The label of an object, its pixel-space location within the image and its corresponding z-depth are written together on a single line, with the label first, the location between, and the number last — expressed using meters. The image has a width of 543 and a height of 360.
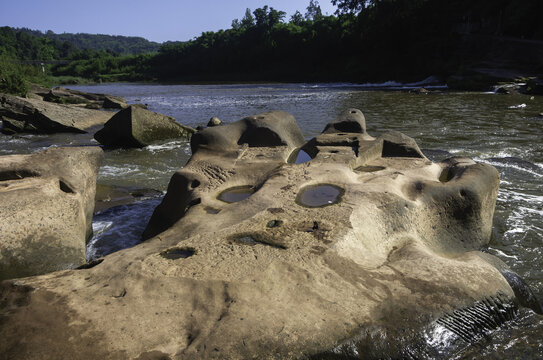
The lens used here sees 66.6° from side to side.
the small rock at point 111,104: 18.47
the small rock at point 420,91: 24.93
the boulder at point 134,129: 9.91
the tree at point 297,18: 71.50
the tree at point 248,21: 73.25
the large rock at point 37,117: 12.45
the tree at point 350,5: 44.78
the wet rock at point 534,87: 20.14
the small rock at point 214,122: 13.19
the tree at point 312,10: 97.29
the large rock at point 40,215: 3.13
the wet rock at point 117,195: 5.79
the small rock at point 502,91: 21.43
